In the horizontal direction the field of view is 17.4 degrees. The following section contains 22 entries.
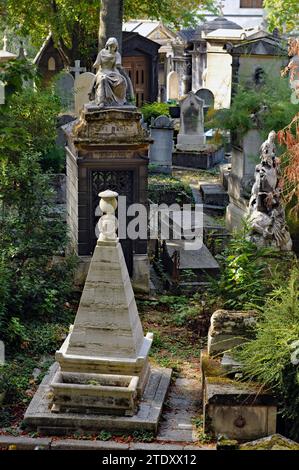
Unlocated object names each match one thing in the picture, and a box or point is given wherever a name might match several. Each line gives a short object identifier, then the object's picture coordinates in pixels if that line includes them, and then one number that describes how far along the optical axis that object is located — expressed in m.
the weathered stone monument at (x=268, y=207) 12.41
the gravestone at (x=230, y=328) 9.60
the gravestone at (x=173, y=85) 33.50
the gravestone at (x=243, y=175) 16.48
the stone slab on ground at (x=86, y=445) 8.63
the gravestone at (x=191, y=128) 22.14
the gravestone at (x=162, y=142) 20.53
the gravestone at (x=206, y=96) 26.31
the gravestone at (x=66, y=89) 21.66
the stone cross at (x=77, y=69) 24.57
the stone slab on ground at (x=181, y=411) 8.97
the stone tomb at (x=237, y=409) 8.83
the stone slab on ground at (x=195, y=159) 21.64
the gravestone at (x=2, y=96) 11.43
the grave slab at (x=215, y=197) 18.28
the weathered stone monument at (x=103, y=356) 9.03
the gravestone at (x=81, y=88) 19.97
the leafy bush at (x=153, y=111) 24.18
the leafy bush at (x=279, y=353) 8.68
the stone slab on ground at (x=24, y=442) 8.71
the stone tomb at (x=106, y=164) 12.96
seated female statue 13.23
